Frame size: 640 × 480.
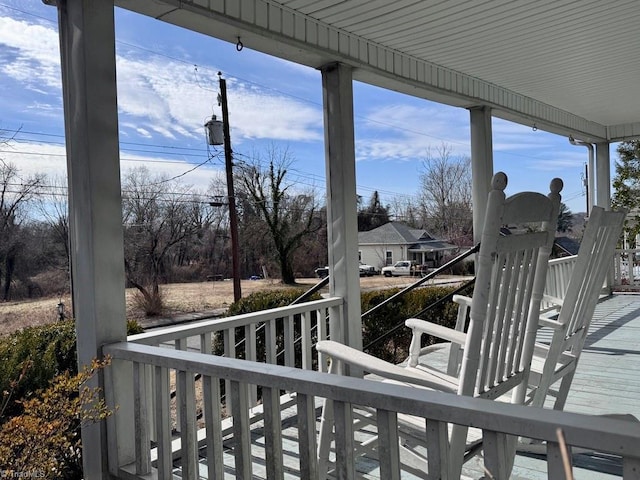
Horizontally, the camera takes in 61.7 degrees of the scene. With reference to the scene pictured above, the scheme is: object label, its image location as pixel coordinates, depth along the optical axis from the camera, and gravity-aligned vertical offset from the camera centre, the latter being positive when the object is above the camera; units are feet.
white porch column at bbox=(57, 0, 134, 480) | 7.06 +0.58
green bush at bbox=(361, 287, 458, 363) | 20.45 -3.64
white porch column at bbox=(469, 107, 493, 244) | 16.48 +2.03
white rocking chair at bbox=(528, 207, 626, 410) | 6.95 -1.23
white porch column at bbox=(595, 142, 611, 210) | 24.61 +2.12
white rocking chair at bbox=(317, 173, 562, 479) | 5.08 -0.93
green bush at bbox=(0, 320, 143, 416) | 8.99 -2.08
